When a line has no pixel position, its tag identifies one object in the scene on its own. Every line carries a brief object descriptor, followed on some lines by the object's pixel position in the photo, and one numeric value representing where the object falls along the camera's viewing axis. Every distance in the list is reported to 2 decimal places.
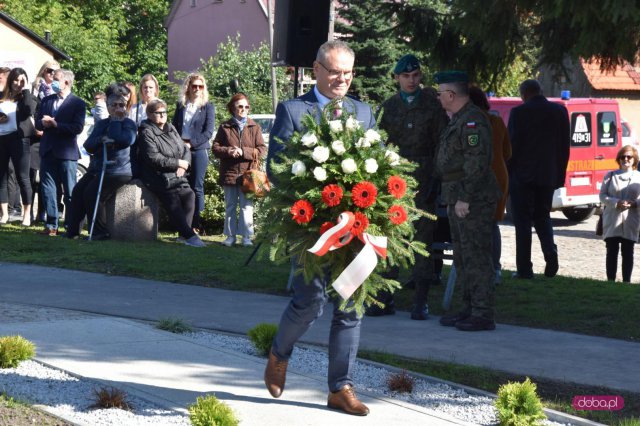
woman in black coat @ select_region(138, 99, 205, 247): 18.27
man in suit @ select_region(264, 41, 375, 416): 7.96
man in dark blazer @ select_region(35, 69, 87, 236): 19.31
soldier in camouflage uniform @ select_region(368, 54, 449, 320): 12.40
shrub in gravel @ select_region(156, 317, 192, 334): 11.03
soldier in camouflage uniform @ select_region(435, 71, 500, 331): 11.52
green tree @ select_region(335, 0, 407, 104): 52.82
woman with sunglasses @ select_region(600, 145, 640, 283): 17.35
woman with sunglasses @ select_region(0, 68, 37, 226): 20.44
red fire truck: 29.51
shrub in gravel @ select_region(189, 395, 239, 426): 7.20
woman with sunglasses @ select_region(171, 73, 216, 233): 19.52
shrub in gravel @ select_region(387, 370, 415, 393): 8.87
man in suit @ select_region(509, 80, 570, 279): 15.79
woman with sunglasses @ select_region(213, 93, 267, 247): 19.08
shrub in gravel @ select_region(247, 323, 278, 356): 9.99
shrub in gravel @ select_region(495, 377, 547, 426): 7.73
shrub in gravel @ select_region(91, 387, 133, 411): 7.98
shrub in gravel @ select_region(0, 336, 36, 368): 9.09
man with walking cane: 18.37
